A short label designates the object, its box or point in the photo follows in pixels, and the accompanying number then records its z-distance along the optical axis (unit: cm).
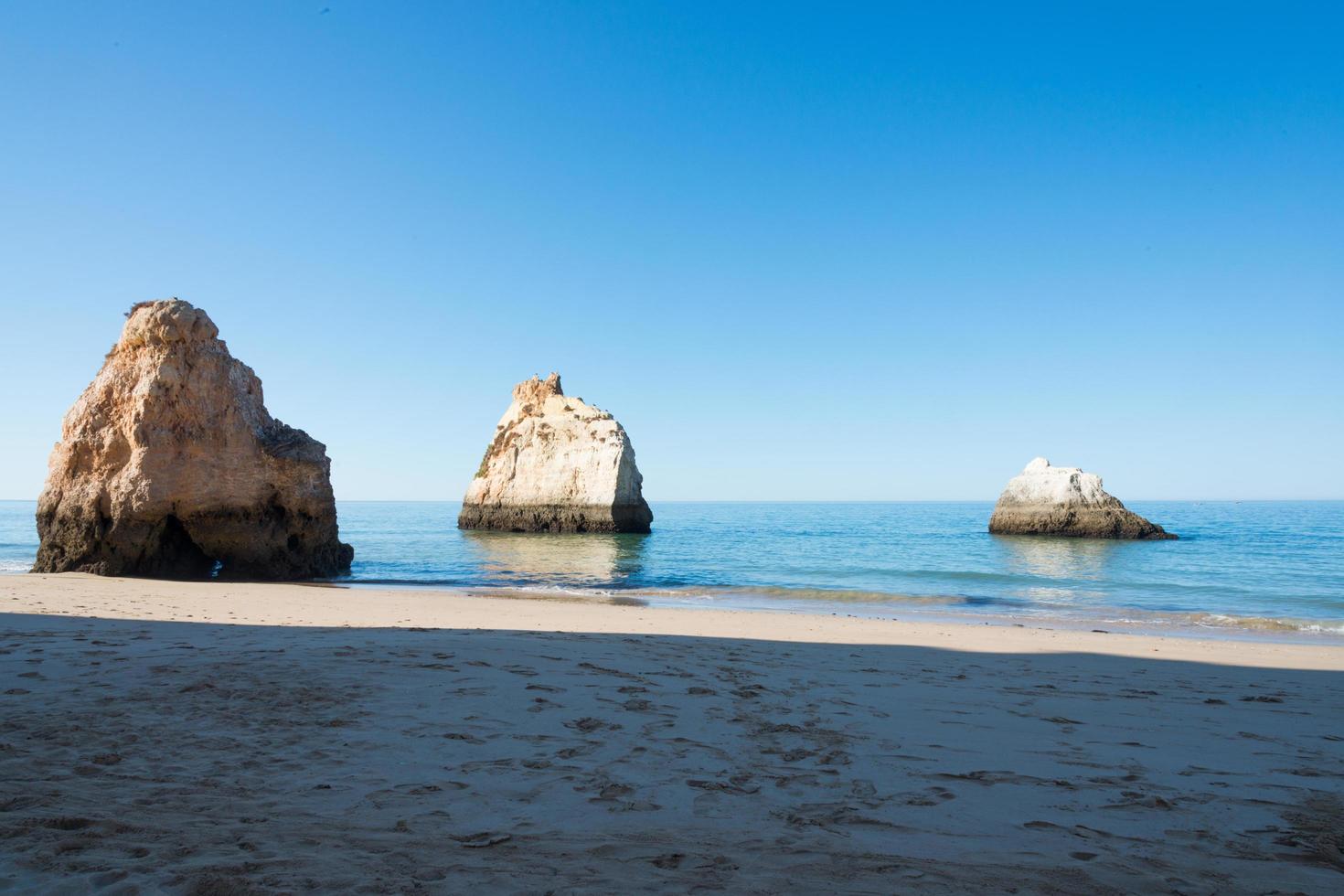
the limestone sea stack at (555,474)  4853
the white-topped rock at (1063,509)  4375
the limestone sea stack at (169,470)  1708
